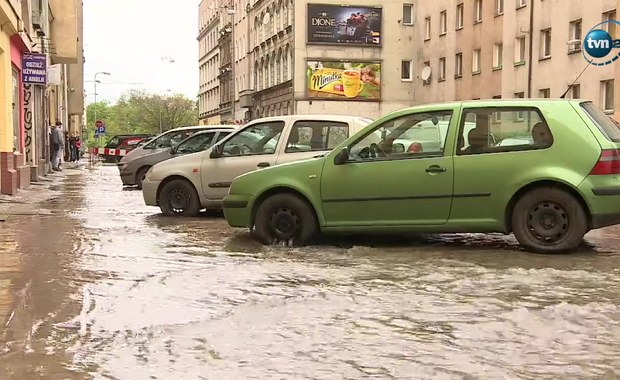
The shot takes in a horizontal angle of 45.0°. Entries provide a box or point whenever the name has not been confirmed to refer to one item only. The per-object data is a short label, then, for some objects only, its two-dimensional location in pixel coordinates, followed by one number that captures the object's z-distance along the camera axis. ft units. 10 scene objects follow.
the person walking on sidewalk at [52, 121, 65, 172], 93.40
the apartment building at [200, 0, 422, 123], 167.12
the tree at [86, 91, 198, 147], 338.34
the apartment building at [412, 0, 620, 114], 102.73
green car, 24.23
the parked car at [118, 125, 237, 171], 61.72
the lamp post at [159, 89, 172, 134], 328.51
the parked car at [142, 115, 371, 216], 34.17
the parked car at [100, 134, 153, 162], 129.80
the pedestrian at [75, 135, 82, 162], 154.81
